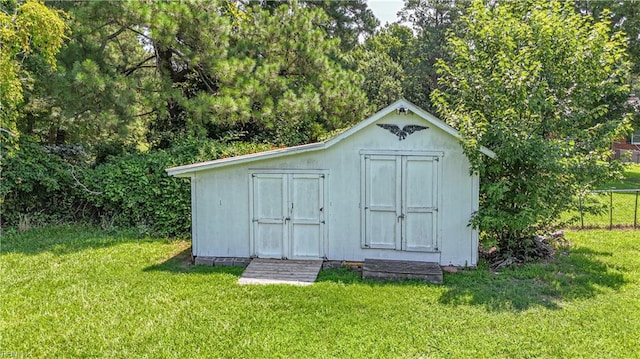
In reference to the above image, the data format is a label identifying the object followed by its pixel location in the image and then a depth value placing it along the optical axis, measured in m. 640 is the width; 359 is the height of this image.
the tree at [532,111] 7.29
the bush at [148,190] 9.91
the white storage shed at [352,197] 7.54
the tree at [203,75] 10.16
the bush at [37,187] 9.98
